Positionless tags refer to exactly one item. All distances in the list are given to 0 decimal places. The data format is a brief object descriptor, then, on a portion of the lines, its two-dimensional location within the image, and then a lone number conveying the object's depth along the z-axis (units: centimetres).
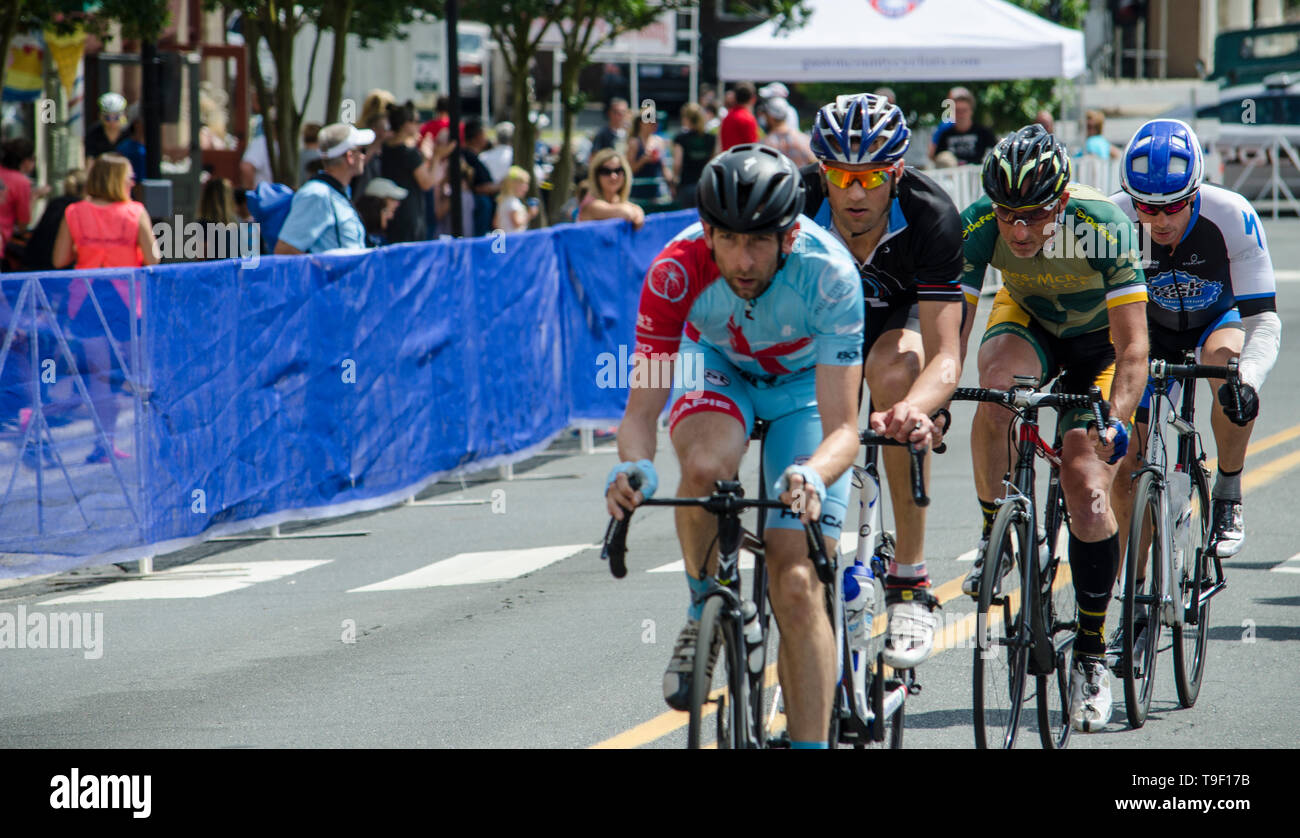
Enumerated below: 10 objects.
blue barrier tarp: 1830
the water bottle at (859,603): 1091
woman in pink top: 2366
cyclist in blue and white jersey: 1369
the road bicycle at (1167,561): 1294
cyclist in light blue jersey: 934
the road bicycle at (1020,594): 1130
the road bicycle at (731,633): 895
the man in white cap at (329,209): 2267
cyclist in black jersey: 1155
